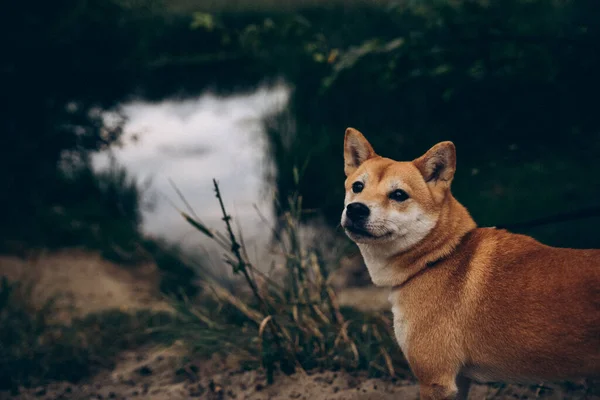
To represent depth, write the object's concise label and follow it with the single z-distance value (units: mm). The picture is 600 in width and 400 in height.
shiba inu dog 2609
